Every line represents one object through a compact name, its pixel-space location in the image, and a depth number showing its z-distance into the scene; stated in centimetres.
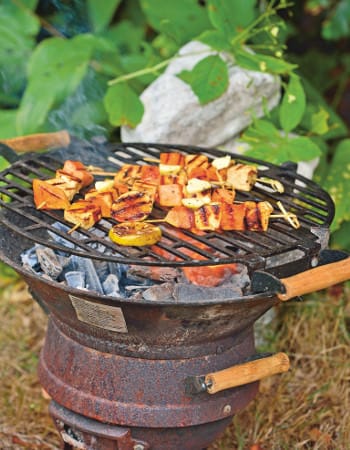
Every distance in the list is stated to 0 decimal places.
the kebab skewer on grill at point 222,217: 338
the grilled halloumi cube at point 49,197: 349
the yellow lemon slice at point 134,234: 317
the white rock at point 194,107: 521
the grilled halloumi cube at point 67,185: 358
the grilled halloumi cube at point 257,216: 342
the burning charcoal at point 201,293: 314
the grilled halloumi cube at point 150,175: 377
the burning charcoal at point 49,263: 347
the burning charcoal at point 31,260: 360
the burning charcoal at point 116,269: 359
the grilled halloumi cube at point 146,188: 360
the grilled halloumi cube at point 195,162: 392
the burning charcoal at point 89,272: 348
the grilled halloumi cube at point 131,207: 344
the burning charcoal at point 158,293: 321
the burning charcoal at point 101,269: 360
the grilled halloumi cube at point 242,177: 382
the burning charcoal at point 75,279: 345
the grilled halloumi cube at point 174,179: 374
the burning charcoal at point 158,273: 341
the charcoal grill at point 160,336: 305
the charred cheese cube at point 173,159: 393
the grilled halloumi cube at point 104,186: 367
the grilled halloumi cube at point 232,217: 340
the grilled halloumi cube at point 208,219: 337
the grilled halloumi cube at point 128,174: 378
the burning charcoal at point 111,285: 344
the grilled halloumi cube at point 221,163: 394
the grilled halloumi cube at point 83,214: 335
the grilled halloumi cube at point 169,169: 385
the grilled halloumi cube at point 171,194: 362
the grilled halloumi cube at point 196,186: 363
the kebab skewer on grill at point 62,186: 349
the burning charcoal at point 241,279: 342
